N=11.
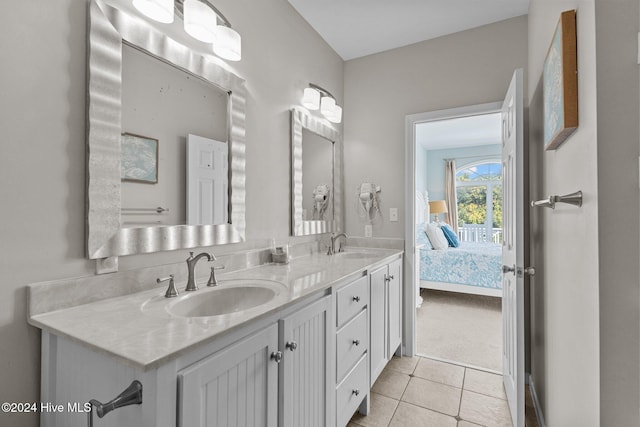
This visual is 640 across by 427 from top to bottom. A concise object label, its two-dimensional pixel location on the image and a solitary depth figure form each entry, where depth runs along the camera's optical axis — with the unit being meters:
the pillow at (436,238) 4.38
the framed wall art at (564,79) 1.05
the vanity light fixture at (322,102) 2.24
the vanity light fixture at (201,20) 1.18
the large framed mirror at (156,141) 1.07
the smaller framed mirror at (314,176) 2.18
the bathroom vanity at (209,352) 0.73
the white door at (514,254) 1.63
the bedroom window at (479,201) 6.20
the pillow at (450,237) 4.66
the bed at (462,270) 3.82
